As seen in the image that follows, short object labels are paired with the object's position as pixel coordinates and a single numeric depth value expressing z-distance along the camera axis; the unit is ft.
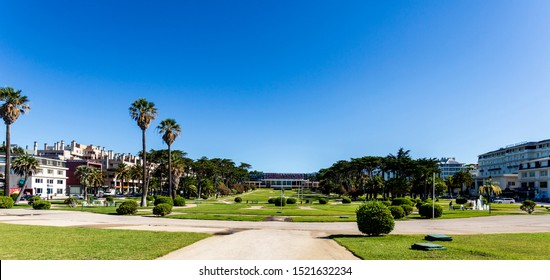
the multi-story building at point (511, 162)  390.30
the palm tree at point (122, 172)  401.76
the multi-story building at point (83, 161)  426.51
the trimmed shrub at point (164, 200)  183.97
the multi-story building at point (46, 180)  323.16
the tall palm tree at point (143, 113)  202.80
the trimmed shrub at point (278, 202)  206.56
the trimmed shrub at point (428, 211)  135.13
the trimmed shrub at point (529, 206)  167.12
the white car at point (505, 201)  291.99
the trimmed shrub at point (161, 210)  132.22
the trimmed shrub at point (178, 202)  195.31
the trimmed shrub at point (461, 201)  257.30
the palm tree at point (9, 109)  192.03
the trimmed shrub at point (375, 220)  76.48
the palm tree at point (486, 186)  236.51
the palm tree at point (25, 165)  244.63
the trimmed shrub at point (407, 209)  141.40
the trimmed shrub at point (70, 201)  195.42
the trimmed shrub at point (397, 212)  120.89
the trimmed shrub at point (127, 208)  139.74
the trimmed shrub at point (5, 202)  169.87
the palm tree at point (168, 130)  230.68
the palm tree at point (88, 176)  319.16
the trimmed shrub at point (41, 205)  166.91
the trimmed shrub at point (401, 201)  182.27
